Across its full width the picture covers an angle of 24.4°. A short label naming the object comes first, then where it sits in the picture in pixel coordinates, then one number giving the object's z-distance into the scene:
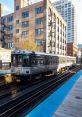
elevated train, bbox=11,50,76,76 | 19.09
